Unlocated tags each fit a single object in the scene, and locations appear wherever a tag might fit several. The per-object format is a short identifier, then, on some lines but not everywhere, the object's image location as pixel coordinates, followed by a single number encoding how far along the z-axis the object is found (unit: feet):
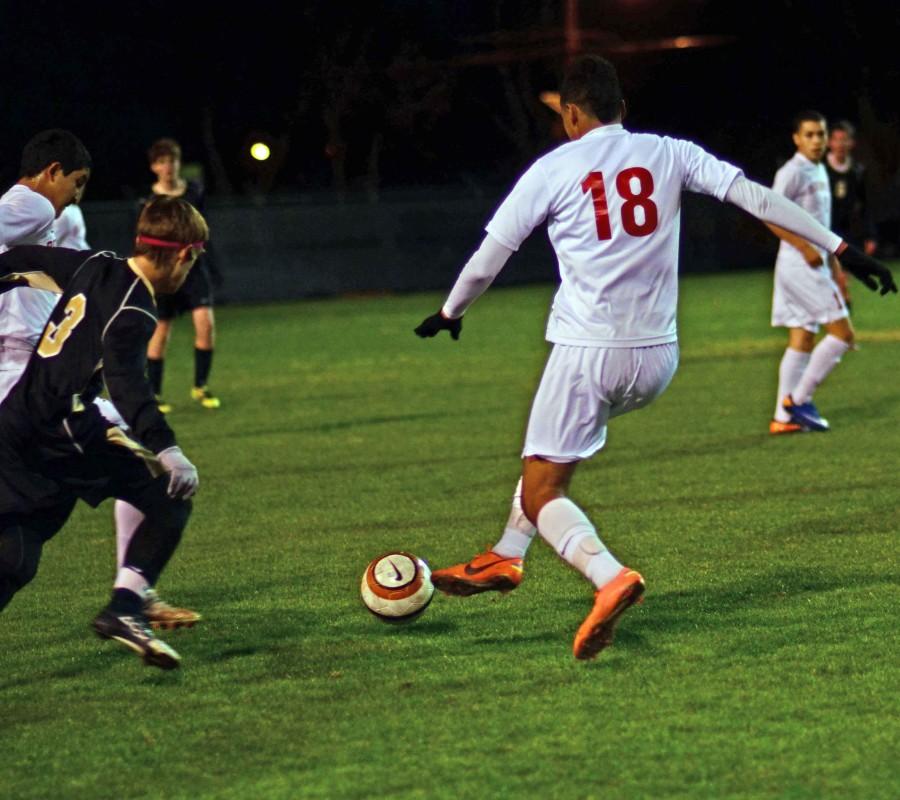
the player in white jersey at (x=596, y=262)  36.81
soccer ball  39.96
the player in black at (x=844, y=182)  97.86
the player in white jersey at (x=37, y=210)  43.60
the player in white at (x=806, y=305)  75.82
